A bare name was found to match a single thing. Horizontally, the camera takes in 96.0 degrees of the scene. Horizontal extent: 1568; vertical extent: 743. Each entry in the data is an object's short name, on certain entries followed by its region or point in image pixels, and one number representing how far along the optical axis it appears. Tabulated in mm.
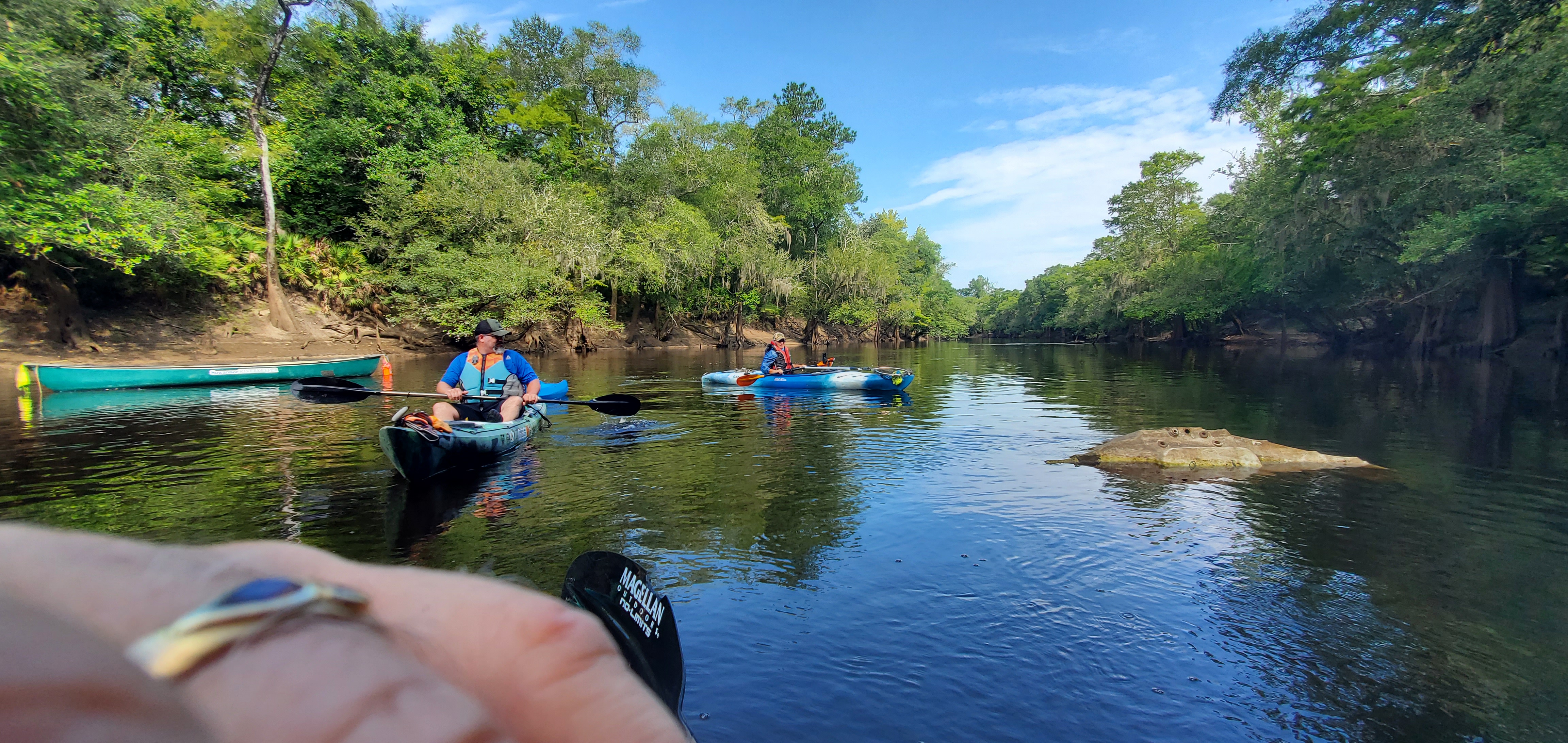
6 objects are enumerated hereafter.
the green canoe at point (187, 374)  15742
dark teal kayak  7156
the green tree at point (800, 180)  52062
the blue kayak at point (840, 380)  17328
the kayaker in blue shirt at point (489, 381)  9508
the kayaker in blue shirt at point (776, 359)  18516
